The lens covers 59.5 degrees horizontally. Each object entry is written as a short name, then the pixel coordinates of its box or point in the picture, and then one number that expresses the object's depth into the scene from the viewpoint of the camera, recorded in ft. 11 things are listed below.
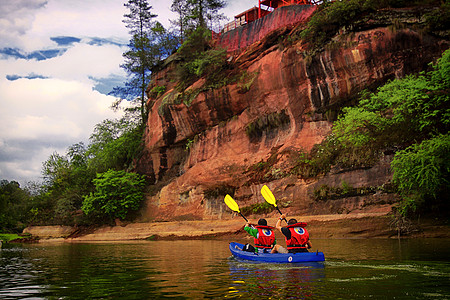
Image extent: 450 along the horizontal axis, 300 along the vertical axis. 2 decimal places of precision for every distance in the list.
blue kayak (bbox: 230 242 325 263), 34.46
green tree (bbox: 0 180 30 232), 134.62
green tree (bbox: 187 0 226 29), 139.34
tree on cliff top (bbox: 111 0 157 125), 148.36
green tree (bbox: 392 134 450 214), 50.55
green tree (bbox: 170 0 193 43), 147.54
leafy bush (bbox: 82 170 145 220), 115.75
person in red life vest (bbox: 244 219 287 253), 39.78
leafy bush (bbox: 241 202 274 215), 83.94
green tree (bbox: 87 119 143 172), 138.41
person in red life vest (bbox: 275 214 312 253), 35.95
